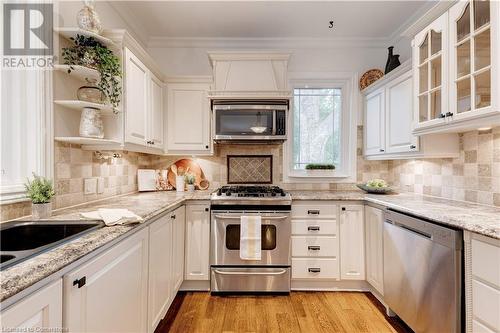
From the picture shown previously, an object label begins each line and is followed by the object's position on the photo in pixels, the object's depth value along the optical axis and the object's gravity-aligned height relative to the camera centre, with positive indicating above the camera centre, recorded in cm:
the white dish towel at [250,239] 242 -68
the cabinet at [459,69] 144 +64
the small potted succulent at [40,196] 139 -15
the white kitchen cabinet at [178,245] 228 -72
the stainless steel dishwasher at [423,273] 142 -69
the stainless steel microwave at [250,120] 275 +51
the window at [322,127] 319 +51
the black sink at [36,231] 124 -32
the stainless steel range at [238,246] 248 -76
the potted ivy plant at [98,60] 170 +72
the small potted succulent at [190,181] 304 -16
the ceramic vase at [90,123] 171 +30
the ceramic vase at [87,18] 166 +97
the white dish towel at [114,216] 134 -26
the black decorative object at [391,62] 271 +112
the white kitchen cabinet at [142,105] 203 +57
